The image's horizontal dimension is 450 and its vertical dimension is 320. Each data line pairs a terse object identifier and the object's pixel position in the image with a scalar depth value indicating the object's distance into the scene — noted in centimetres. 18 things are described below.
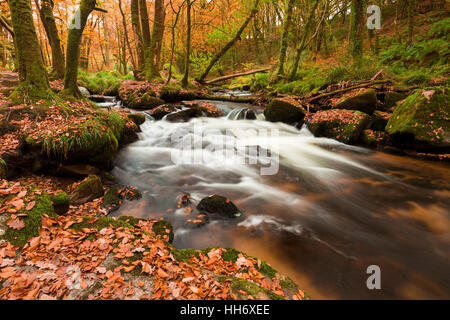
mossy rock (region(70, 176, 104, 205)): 411
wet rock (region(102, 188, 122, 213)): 415
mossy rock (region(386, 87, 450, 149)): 620
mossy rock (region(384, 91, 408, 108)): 857
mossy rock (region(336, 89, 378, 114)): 827
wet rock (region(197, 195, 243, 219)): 416
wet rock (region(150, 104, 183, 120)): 987
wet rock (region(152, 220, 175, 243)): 322
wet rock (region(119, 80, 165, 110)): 1077
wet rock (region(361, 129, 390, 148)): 762
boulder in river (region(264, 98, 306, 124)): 972
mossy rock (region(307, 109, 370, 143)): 778
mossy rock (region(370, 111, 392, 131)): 805
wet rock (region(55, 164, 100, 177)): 481
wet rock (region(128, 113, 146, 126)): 840
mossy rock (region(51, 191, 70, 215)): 294
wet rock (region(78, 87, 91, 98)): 1188
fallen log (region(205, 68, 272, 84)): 1646
